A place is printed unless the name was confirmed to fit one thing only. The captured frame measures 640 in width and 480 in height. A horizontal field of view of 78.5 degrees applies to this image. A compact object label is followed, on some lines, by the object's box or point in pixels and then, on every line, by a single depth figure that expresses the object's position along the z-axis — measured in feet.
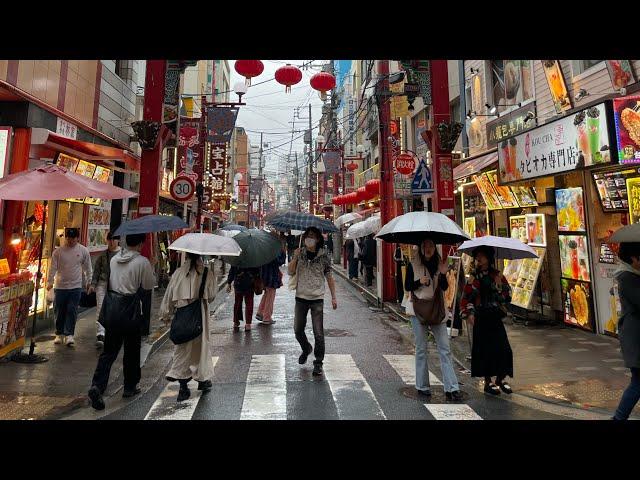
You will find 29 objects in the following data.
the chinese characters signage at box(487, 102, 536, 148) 35.99
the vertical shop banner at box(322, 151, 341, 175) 80.74
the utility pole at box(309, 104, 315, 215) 116.78
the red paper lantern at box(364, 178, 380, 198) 58.80
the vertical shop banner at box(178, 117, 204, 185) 50.21
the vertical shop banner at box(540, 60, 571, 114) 30.14
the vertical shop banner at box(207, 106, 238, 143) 46.57
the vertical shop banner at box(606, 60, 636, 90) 25.29
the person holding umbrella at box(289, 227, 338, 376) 20.71
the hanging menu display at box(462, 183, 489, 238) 44.42
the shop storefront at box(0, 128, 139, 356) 22.66
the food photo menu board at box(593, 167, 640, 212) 26.40
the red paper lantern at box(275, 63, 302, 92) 29.53
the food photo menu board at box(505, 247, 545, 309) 32.07
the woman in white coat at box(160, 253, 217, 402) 17.10
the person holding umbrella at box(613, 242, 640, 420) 13.29
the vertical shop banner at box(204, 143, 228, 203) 71.87
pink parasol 18.62
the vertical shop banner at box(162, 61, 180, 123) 29.73
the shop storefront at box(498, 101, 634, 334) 25.50
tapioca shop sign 23.90
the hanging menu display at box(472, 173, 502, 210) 39.96
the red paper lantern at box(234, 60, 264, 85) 29.66
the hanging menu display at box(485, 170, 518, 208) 37.59
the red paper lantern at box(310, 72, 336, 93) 33.04
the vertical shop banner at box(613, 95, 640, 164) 22.39
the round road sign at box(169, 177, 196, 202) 35.88
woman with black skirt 18.29
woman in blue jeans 17.84
